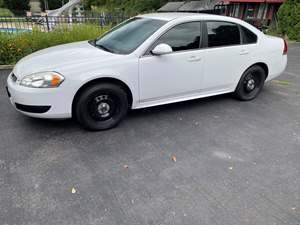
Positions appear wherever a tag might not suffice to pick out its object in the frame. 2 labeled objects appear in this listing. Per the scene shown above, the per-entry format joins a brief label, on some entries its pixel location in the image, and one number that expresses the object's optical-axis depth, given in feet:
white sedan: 10.33
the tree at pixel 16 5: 158.35
